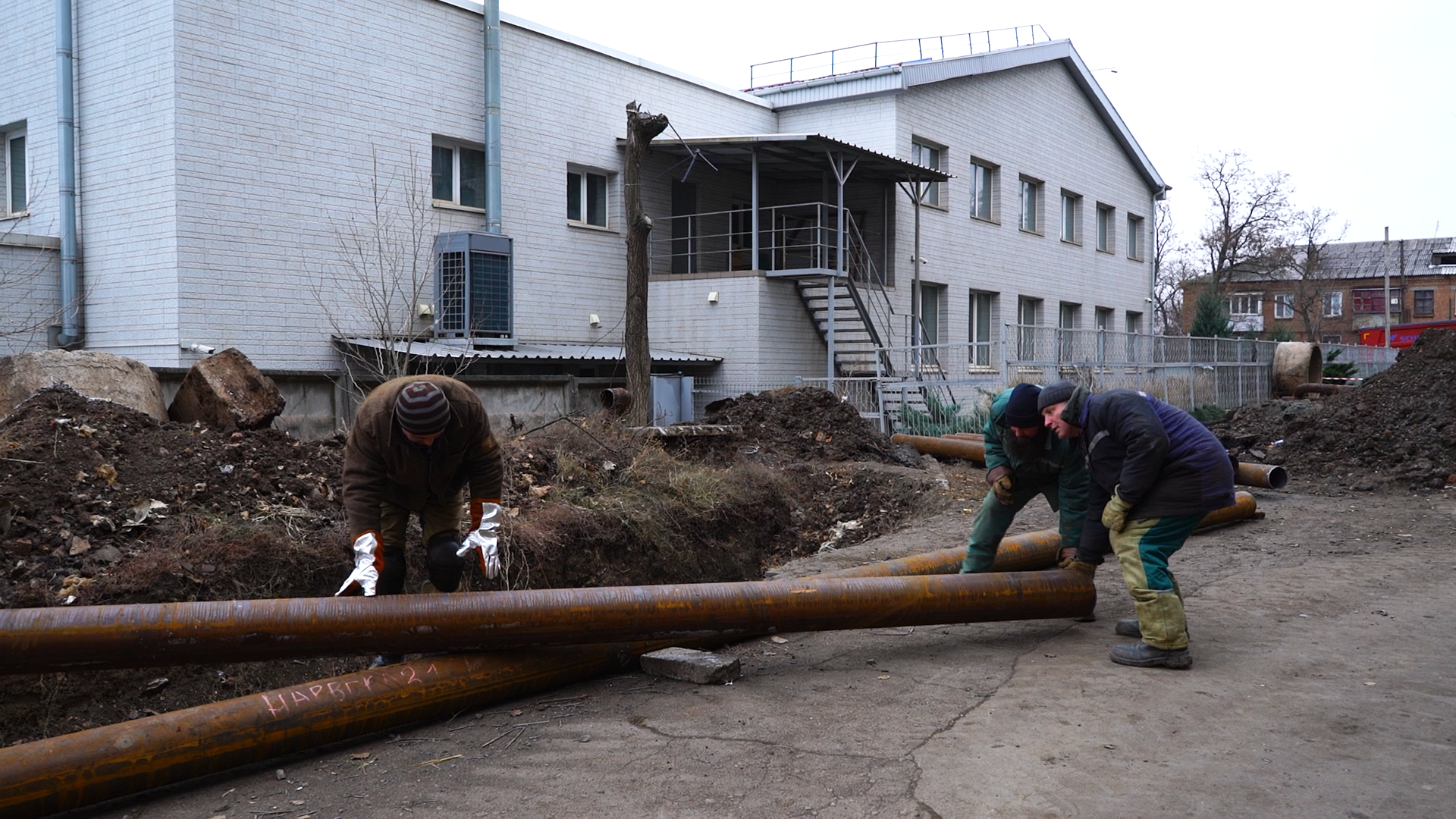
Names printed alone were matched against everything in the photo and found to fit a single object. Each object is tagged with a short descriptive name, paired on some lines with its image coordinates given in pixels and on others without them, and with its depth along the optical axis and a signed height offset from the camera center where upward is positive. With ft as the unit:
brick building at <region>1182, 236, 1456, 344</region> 197.67 +17.53
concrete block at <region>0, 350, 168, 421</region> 25.08 +0.22
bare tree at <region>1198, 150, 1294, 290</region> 154.92 +21.50
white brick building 39.29 +9.50
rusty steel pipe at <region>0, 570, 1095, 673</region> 12.83 -3.28
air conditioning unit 44.27 +4.35
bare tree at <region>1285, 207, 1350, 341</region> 165.68 +18.21
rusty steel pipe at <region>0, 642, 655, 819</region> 11.53 -4.20
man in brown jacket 14.69 -1.37
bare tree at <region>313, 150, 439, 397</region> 42.39 +4.77
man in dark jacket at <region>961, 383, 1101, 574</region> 18.03 -1.62
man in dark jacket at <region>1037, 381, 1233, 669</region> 16.20 -1.51
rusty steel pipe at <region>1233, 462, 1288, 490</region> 30.91 -2.78
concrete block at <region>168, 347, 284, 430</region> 25.76 -0.25
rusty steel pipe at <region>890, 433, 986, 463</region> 41.34 -2.49
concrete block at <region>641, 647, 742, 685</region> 16.03 -4.34
